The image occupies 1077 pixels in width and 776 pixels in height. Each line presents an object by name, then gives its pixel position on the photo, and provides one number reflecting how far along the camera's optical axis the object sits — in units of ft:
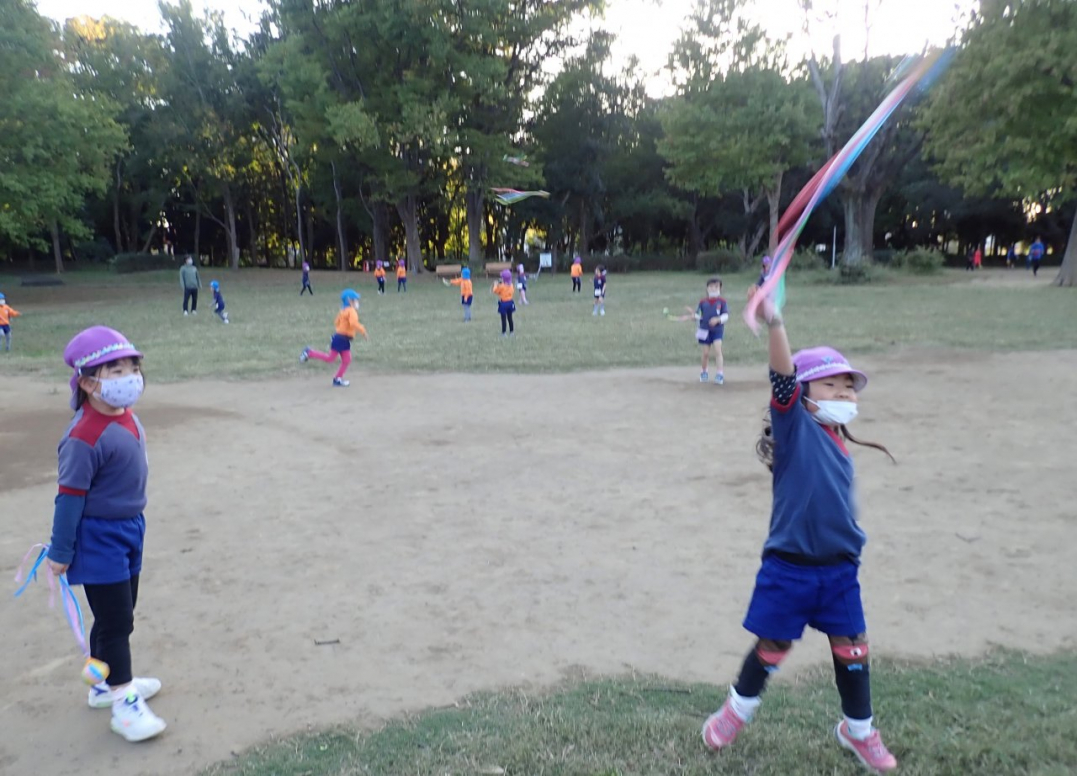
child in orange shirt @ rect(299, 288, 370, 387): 44.09
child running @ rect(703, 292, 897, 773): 11.19
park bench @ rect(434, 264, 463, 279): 153.54
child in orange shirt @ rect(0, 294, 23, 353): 59.02
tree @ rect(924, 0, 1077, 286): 91.13
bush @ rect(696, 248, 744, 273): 163.84
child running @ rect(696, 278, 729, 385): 41.91
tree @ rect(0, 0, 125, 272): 97.91
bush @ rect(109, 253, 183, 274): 160.86
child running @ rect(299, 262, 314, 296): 122.83
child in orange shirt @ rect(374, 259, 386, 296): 119.83
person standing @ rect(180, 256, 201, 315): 88.12
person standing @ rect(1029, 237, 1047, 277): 142.20
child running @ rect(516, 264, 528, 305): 95.86
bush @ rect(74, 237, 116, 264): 183.42
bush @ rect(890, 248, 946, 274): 135.13
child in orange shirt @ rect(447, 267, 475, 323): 78.18
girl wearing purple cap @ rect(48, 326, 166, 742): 12.23
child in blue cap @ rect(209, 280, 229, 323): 79.25
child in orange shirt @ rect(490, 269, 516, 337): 64.28
